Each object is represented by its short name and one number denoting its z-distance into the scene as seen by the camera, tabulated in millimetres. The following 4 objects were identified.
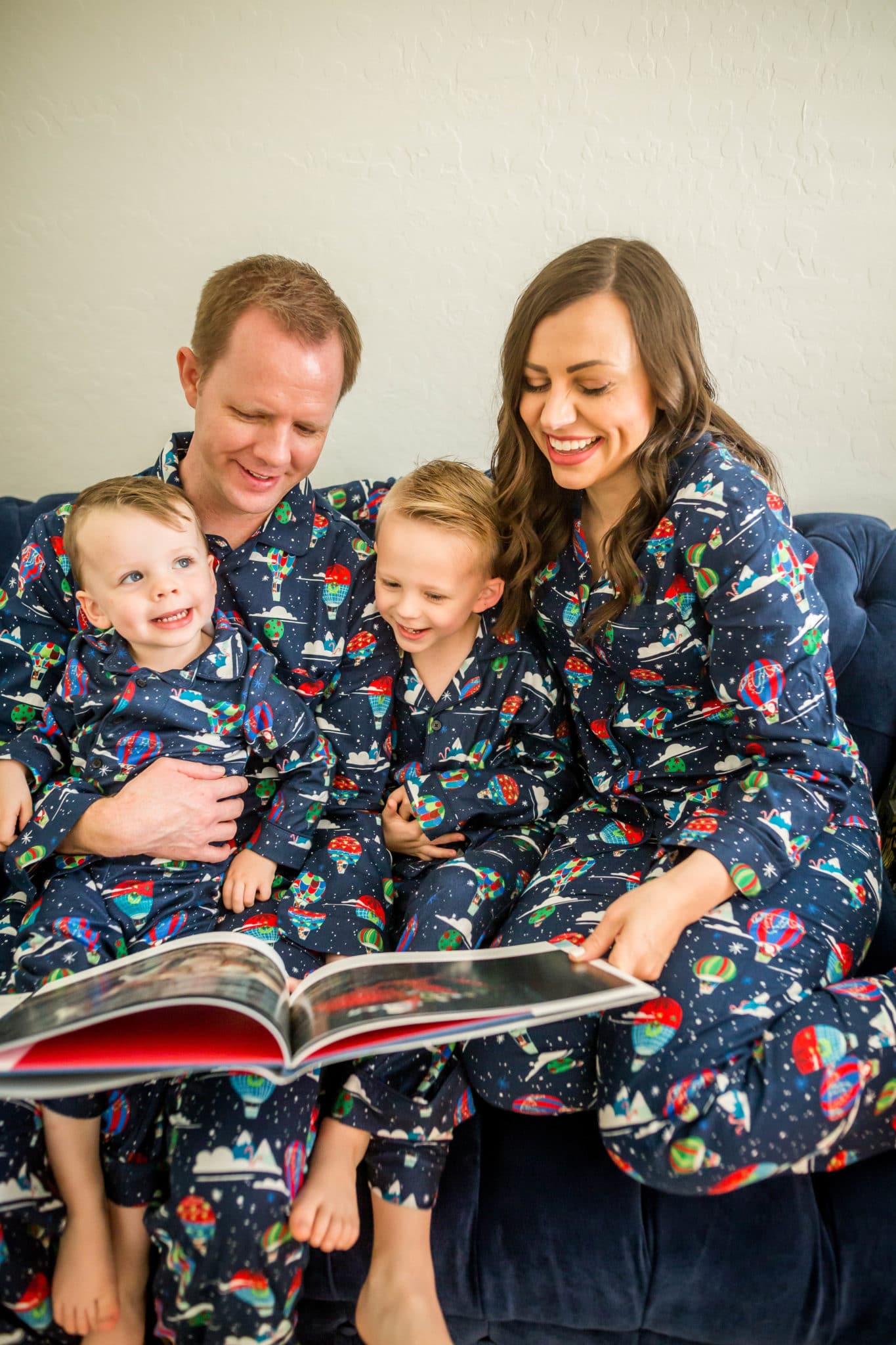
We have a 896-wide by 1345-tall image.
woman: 1117
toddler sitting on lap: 1382
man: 1089
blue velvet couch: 1101
